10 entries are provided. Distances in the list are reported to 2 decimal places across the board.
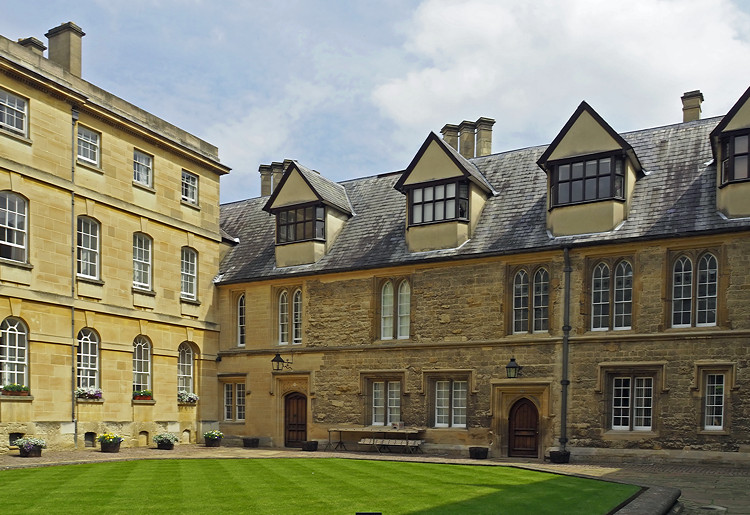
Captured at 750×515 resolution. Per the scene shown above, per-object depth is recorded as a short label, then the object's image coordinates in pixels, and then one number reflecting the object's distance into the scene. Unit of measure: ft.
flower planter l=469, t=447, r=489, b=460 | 85.66
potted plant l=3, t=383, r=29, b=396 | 77.61
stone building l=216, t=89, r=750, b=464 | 79.61
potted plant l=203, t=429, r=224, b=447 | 100.58
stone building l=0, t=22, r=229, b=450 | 80.69
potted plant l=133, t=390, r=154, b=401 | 95.35
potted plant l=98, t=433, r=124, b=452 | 85.15
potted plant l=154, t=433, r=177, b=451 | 92.58
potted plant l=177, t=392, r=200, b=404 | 102.95
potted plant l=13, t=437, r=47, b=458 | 75.35
